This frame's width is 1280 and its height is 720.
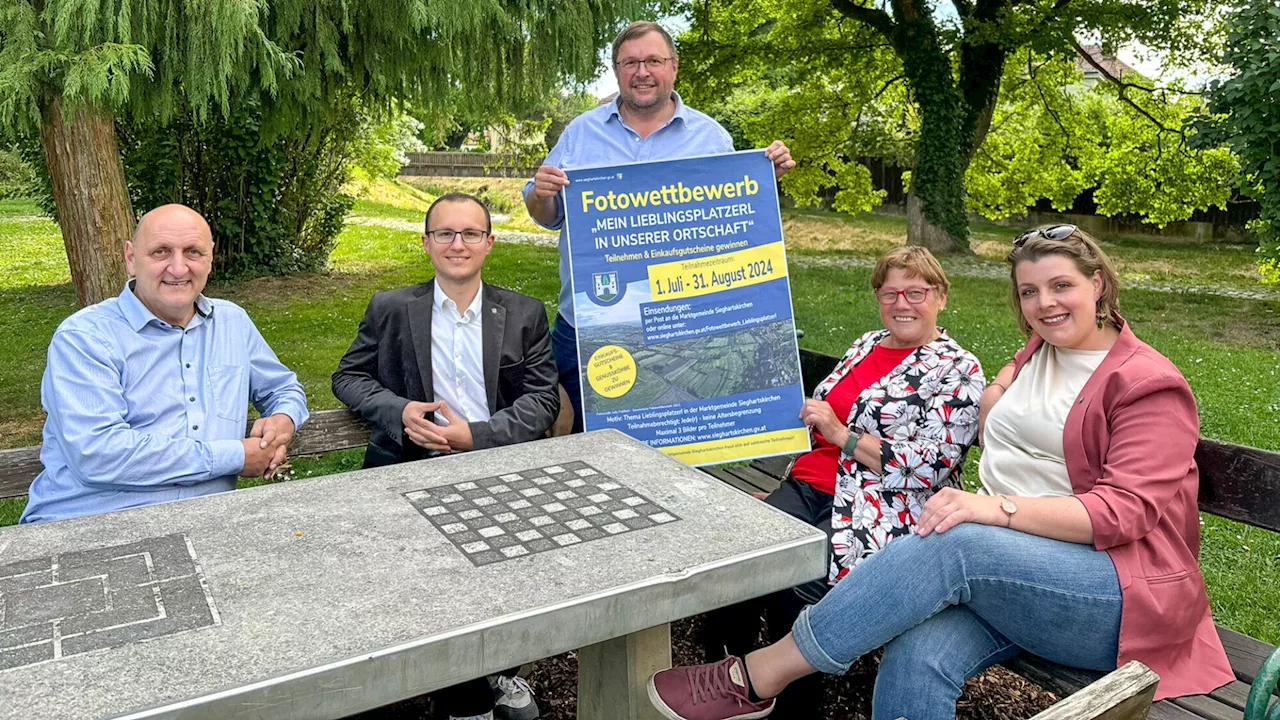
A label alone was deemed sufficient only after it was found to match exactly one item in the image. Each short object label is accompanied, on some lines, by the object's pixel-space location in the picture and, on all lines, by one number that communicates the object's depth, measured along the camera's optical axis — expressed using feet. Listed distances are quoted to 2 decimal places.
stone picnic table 5.87
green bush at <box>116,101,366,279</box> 40.83
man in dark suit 11.54
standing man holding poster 13.10
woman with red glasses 10.39
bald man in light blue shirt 9.36
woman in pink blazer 8.14
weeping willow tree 16.93
